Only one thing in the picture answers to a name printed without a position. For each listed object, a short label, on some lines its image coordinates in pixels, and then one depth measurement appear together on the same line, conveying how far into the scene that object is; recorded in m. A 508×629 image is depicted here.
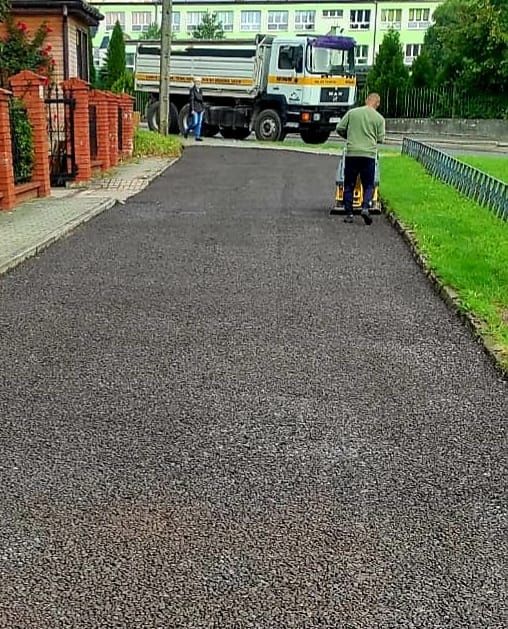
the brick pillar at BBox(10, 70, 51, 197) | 14.18
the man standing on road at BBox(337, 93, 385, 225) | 11.89
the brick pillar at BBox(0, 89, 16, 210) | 12.27
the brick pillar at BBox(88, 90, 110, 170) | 18.33
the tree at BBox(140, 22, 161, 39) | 79.50
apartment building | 79.62
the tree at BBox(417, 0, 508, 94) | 38.81
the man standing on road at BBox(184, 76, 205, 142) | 30.06
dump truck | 28.61
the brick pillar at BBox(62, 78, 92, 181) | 16.28
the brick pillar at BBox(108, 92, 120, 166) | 19.58
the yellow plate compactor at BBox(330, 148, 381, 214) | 12.33
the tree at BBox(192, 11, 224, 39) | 79.20
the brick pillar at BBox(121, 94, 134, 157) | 22.16
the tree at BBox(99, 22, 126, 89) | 46.59
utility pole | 26.34
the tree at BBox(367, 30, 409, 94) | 43.72
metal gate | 16.23
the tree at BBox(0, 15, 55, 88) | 21.19
